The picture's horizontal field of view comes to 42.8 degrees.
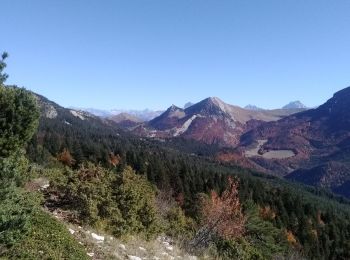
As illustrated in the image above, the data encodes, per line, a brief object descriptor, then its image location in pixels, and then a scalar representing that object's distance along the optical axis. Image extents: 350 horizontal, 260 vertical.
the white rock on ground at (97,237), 17.81
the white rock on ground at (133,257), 16.28
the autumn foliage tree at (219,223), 25.39
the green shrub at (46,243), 13.04
